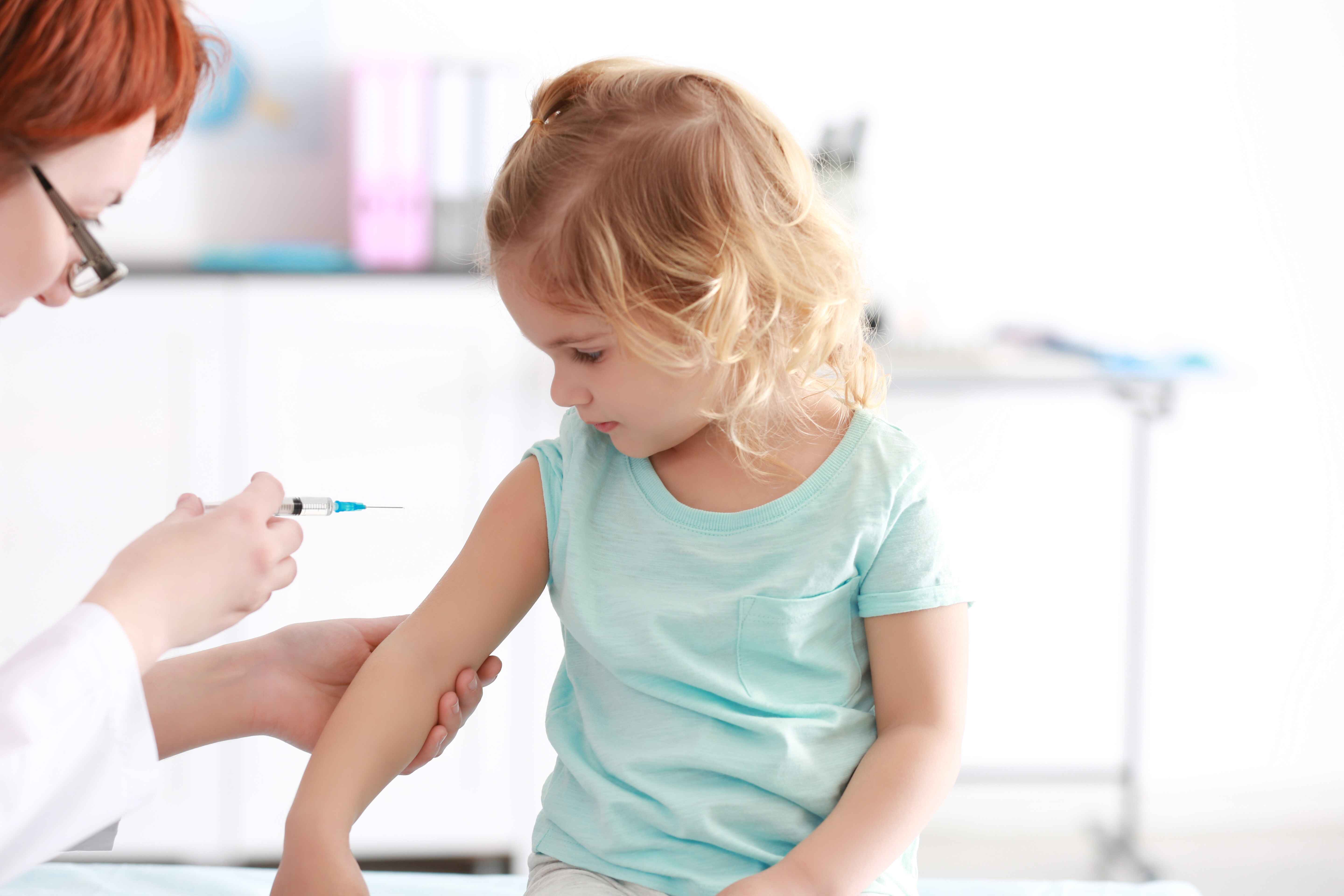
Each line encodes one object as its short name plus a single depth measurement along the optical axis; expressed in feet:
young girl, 6.87
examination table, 7.26
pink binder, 10.04
